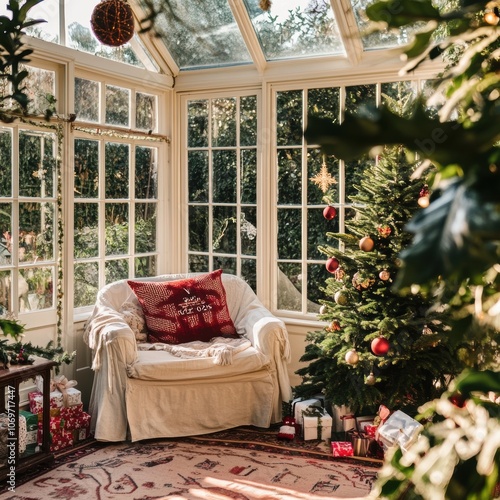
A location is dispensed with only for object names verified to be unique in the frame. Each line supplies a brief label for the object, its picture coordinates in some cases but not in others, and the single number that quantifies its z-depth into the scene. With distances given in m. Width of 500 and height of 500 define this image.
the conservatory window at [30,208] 4.22
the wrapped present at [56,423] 4.00
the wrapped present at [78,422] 4.09
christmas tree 3.90
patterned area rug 3.40
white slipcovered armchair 4.08
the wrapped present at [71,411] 4.06
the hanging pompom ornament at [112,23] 4.14
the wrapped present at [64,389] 4.11
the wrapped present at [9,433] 3.45
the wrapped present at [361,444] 3.93
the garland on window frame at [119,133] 4.73
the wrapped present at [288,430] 4.19
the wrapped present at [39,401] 3.99
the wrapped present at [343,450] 3.94
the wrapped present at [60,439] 4.02
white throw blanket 4.22
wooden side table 3.45
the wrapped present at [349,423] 4.13
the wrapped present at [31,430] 3.81
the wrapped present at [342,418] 4.14
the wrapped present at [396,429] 3.55
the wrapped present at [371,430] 3.94
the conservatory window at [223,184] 5.27
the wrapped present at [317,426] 4.18
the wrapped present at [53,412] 3.96
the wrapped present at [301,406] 4.28
